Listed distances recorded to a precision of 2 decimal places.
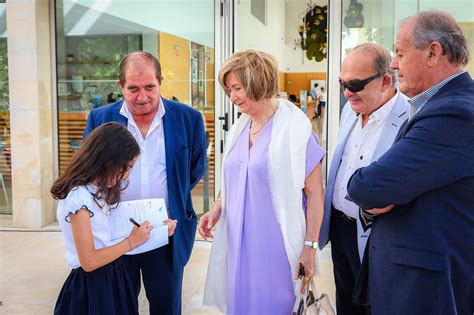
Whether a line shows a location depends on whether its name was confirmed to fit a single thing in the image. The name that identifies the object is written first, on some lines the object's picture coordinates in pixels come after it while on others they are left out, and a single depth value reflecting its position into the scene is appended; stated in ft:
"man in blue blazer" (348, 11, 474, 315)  4.47
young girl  5.64
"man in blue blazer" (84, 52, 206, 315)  7.04
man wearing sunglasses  6.35
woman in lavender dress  6.35
